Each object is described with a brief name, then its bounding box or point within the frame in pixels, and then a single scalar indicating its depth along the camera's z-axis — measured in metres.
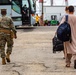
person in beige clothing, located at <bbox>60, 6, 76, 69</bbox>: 10.04
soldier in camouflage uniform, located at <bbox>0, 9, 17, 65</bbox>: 11.00
